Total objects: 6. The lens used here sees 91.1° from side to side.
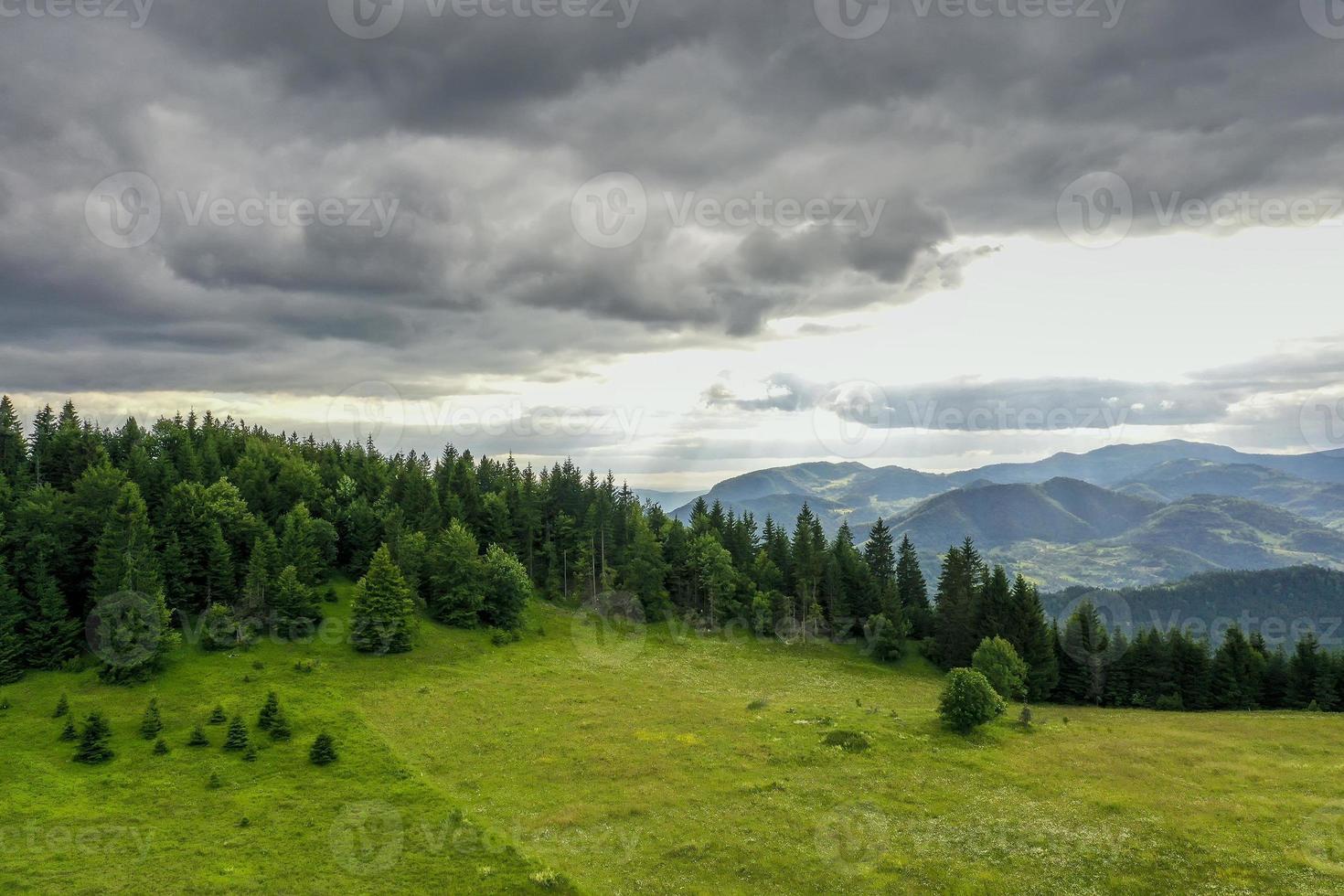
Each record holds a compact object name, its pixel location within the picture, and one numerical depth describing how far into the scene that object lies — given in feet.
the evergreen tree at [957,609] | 361.30
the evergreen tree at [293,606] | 289.53
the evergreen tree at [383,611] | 291.38
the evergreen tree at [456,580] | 346.54
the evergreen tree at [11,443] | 368.27
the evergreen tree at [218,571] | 298.35
